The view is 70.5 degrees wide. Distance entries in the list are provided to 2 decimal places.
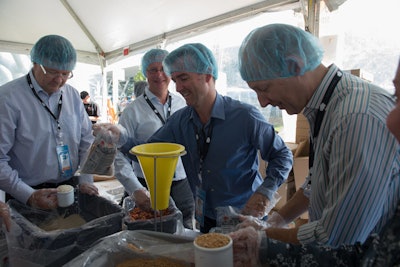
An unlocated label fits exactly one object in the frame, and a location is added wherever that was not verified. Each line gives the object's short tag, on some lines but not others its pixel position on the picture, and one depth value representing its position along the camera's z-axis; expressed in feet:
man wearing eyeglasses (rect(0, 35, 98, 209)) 4.74
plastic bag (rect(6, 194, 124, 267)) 3.20
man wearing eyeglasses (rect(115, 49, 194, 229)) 6.49
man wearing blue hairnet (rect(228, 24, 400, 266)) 2.22
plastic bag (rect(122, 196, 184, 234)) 3.63
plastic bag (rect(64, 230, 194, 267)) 2.86
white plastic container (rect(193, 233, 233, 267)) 2.13
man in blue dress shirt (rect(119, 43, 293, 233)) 4.63
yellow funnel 2.95
